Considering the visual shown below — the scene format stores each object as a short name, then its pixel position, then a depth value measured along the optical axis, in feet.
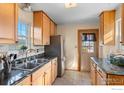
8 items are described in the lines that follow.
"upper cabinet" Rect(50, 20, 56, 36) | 9.34
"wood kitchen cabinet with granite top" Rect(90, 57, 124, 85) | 3.45
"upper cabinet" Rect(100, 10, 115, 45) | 6.98
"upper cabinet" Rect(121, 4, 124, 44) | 4.40
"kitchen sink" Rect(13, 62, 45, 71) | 4.43
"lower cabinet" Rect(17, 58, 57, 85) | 3.81
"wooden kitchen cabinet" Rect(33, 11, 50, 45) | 7.00
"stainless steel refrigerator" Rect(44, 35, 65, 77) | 8.86
